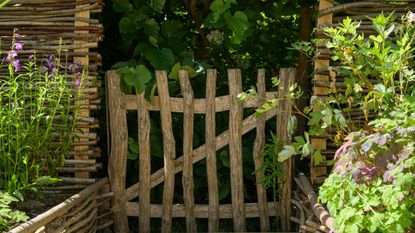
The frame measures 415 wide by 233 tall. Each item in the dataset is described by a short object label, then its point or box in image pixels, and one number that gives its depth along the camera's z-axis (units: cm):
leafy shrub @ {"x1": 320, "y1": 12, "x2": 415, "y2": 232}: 313
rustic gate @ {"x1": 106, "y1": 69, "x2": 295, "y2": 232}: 468
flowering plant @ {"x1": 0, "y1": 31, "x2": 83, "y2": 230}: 408
